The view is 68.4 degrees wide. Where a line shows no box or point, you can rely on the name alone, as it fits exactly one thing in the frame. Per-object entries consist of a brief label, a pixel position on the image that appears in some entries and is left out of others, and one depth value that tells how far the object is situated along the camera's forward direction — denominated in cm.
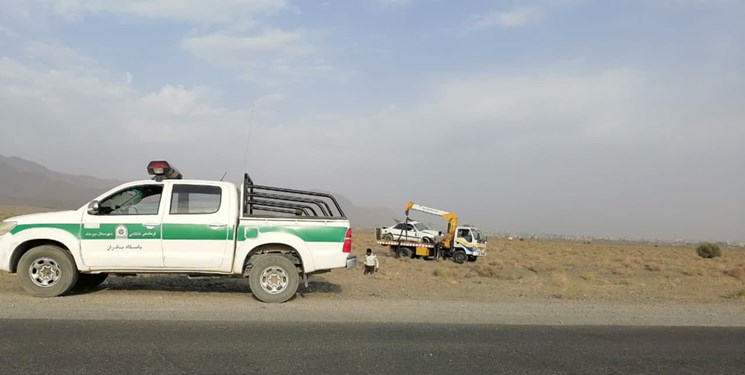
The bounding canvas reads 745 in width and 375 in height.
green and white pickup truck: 948
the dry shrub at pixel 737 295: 1426
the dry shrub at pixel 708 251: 5272
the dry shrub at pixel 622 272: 2678
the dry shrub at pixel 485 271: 2344
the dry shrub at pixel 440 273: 2172
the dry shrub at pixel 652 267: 3090
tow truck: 3294
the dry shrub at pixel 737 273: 2553
